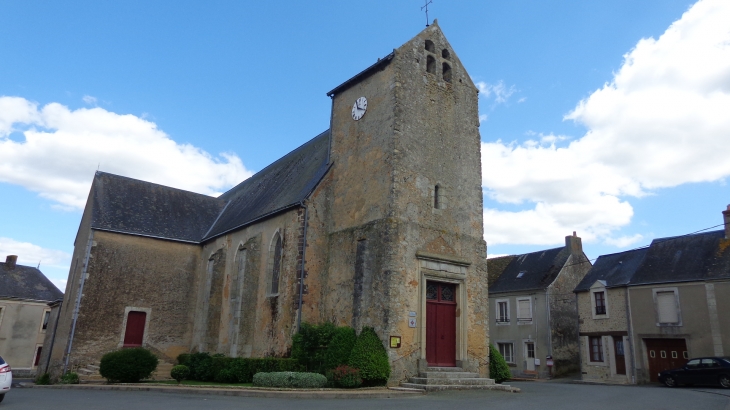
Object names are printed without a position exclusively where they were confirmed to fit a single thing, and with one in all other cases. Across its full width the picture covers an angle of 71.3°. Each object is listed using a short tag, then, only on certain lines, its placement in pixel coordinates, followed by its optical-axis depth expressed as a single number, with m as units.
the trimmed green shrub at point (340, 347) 13.01
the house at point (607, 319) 23.80
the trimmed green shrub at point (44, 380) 19.81
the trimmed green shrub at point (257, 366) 14.09
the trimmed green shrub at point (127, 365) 15.51
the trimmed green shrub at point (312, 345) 14.12
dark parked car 16.97
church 14.31
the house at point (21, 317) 33.44
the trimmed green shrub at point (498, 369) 15.44
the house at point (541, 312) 27.77
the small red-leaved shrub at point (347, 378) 12.27
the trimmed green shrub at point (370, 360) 12.54
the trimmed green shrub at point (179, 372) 15.94
